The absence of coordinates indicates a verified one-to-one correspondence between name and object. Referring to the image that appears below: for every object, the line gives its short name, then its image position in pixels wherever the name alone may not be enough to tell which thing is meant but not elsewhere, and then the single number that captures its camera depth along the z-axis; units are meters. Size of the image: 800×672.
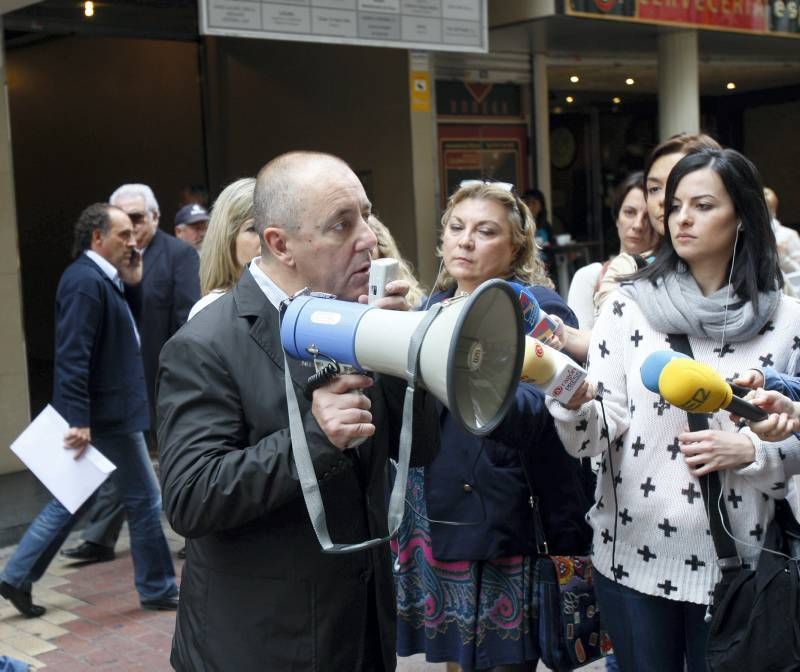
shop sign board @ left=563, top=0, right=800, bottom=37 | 10.59
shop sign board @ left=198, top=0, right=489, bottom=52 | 7.38
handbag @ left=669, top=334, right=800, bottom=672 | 2.86
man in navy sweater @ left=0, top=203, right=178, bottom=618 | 5.59
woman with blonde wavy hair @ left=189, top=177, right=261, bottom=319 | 4.47
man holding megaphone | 2.33
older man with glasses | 6.92
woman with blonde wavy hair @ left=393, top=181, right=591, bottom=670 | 3.50
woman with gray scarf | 3.02
